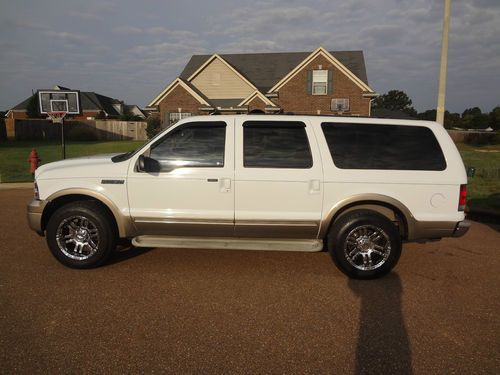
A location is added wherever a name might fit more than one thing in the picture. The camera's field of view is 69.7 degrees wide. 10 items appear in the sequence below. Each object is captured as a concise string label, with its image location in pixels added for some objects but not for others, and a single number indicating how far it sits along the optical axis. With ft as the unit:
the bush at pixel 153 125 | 99.43
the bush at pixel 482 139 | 108.27
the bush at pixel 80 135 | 114.98
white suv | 13.57
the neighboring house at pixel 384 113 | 129.41
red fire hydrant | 32.64
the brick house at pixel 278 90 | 89.40
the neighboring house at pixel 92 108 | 176.24
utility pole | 29.99
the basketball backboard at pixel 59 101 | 42.08
